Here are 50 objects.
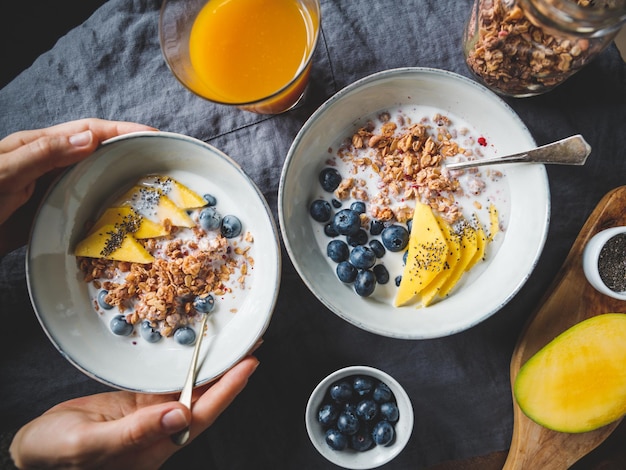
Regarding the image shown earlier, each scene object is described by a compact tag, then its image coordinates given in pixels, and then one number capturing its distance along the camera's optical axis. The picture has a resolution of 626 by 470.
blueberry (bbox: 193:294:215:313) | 0.35
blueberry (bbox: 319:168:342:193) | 0.36
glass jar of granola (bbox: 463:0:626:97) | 0.29
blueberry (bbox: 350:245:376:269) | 0.35
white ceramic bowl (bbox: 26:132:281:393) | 0.34
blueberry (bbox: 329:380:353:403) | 0.36
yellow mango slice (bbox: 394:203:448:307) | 0.34
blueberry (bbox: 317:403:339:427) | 0.36
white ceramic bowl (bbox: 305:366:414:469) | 0.35
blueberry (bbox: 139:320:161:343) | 0.35
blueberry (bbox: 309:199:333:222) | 0.36
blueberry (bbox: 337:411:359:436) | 0.36
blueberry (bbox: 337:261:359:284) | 0.35
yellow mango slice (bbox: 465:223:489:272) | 0.36
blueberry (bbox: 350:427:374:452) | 0.36
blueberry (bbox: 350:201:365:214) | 0.36
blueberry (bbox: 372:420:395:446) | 0.35
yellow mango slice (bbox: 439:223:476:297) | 0.35
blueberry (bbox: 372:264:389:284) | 0.36
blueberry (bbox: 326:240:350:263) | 0.35
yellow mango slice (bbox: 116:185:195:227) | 0.35
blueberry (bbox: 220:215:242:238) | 0.35
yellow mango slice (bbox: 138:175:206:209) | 0.36
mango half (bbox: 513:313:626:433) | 0.35
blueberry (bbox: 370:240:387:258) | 0.36
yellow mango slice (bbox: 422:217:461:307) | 0.35
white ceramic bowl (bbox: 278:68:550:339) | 0.33
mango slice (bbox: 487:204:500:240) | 0.36
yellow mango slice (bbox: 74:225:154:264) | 0.35
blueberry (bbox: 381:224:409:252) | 0.35
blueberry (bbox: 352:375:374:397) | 0.36
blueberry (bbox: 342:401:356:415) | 0.36
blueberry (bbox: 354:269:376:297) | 0.35
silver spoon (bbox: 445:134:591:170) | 0.33
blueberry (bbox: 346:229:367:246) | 0.36
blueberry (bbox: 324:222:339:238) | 0.36
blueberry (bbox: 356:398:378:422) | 0.36
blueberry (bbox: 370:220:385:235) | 0.35
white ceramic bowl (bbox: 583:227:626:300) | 0.35
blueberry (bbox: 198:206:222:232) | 0.35
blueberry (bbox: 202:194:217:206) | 0.36
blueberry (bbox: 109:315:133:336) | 0.36
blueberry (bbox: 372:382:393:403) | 0.36
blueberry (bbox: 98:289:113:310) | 0.36
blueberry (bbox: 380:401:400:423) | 0.36
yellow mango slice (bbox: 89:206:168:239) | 0.35
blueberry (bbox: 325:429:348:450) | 0.36
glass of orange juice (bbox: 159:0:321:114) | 0.33
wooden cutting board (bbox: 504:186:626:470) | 0.37
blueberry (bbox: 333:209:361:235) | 0.35
